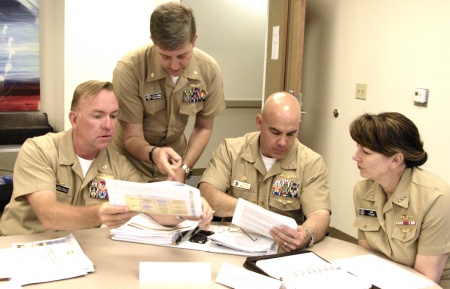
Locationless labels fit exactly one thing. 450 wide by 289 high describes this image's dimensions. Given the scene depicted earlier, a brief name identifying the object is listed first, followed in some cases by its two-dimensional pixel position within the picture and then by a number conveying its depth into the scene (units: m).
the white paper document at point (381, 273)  1.72
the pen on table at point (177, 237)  1.96
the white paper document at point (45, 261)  1.61
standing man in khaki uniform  2.25
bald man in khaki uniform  2.30
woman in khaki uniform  1.84
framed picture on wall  4.15
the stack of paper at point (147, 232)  1.97
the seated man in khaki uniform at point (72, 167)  2.03
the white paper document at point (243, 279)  1.62
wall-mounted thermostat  3.46
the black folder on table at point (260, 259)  1.72
